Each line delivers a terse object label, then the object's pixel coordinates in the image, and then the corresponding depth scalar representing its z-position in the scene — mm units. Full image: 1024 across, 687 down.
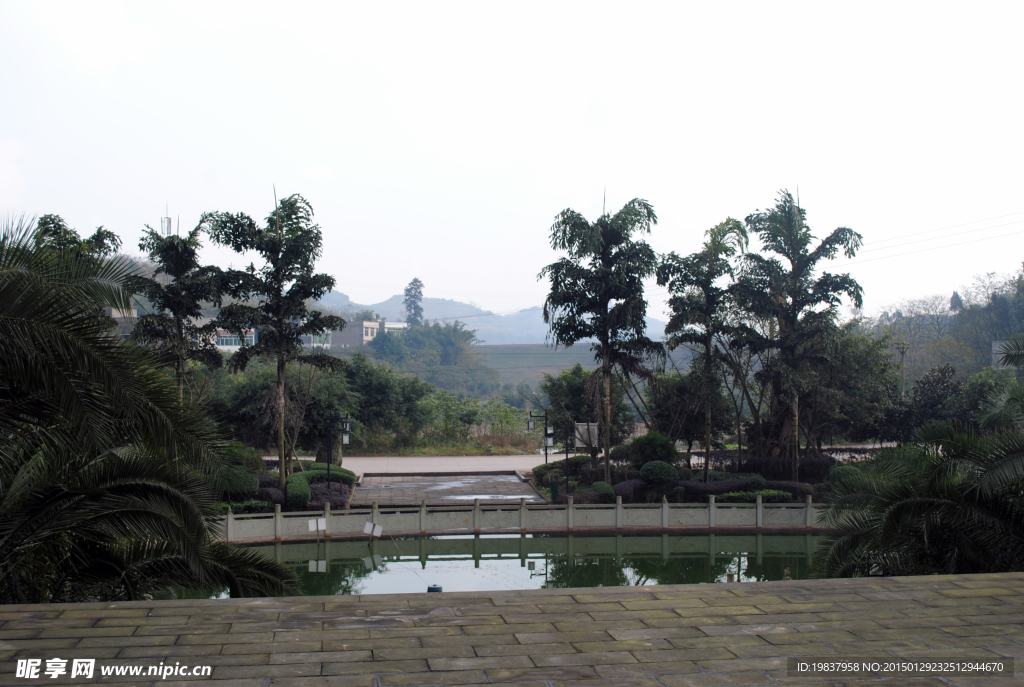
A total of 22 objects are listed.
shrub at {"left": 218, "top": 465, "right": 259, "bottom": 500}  20159
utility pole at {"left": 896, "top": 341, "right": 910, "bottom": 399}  33938
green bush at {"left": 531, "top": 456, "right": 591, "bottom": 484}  27984
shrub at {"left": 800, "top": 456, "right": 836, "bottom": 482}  25942
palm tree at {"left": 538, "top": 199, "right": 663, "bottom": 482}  23859
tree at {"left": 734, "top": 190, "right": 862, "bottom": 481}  24328
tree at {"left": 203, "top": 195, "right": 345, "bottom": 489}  20906
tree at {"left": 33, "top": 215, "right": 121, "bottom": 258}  17031
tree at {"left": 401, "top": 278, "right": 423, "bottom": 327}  139750
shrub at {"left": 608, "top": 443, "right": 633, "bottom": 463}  27078
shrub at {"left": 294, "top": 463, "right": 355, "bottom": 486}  24688
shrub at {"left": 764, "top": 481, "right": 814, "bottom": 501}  22584
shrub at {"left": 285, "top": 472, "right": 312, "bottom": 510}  20906
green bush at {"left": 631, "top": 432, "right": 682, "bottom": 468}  24922
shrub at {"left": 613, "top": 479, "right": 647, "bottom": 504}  22734
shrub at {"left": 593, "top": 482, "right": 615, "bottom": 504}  22391
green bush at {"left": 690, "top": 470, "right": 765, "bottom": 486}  23281
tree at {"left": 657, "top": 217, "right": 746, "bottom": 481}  24719
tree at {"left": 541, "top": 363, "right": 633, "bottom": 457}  30547
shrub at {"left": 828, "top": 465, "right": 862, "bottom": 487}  21922
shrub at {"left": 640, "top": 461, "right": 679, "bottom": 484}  22781
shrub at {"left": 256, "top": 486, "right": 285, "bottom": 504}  21047
